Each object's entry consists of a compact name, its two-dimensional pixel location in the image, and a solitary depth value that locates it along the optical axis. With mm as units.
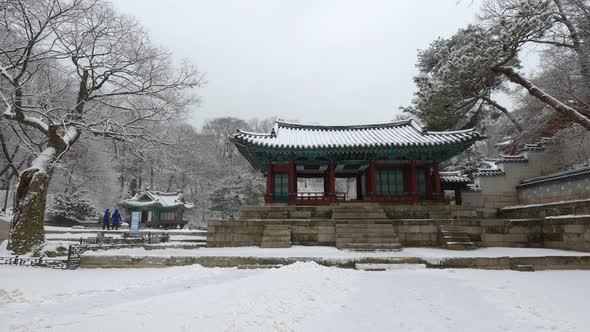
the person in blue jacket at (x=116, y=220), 22219
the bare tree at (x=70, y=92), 9789
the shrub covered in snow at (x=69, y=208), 28438
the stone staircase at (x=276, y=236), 12383
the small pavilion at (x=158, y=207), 34719
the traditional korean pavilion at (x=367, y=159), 16078
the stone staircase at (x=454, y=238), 11906
